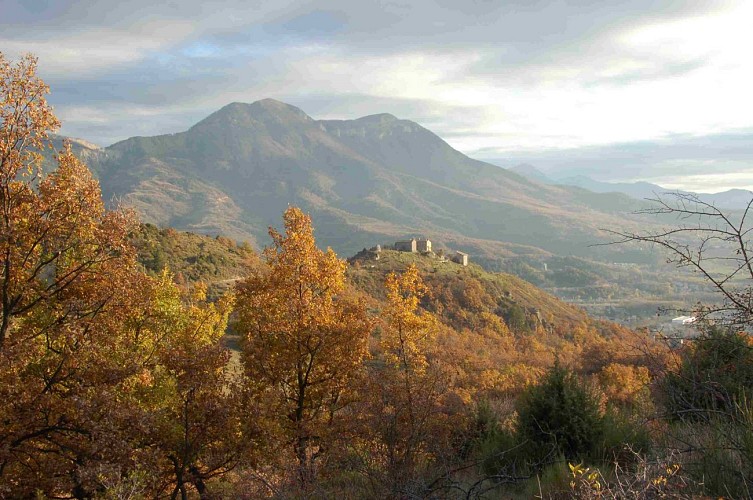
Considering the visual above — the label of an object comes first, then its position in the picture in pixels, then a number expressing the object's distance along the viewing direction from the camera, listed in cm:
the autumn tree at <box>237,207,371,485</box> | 1455
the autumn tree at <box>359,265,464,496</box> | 939
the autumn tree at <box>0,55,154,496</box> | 998
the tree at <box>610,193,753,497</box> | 581
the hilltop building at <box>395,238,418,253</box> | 10201
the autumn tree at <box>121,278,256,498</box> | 1166
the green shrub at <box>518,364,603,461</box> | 1131
